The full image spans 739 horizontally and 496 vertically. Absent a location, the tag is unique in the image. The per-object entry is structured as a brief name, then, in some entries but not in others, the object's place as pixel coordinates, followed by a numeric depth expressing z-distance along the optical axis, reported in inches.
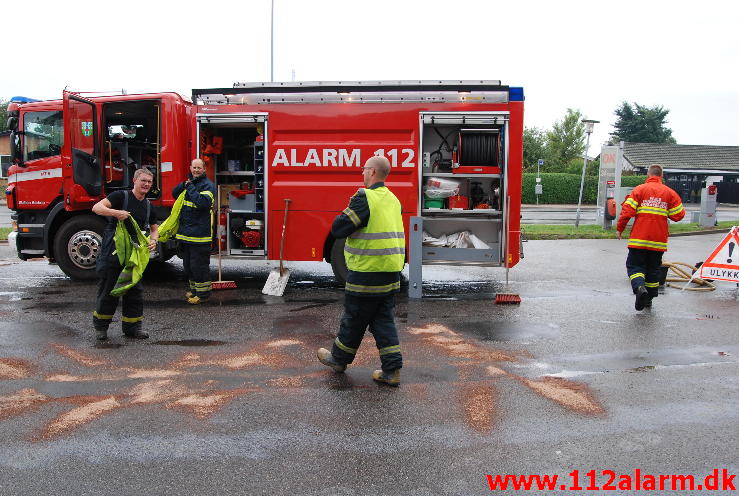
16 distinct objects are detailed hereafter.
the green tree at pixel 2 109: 1740.8
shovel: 352.2
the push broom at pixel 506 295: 335.9
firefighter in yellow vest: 195.6
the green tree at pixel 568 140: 2177.7
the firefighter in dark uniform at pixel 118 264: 248.1
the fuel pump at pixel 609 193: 769.4
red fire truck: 353.7
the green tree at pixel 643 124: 2711.6
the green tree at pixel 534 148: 2186.3
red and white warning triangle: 372.2
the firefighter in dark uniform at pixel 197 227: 319.3
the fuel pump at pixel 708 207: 828.6
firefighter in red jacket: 321.7
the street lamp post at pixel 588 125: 797.7
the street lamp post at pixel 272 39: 1155.3
